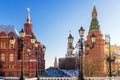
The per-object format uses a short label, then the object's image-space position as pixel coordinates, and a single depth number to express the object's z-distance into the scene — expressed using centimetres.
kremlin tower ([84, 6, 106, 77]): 7590
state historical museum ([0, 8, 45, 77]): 7069
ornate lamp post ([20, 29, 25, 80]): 2397
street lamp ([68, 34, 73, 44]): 2347
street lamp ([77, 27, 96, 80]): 2222
